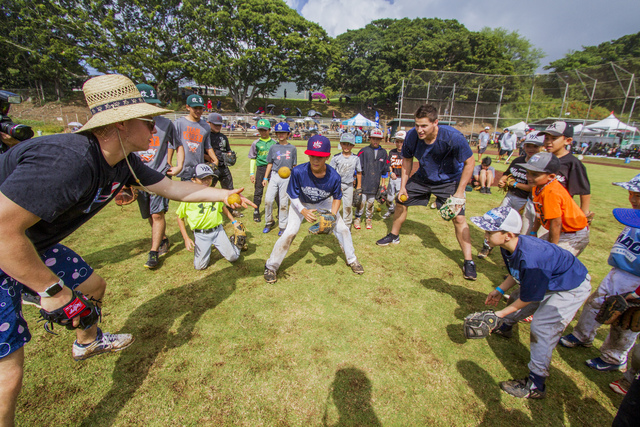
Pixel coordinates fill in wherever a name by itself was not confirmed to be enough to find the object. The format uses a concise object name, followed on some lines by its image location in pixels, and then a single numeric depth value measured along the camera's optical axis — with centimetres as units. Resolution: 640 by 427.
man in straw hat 144
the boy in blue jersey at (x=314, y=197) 402
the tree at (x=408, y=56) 4622
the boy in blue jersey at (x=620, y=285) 261
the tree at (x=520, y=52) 5794
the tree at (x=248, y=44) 3731
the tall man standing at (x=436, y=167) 442
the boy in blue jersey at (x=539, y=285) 245
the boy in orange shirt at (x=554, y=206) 323
